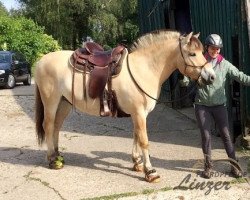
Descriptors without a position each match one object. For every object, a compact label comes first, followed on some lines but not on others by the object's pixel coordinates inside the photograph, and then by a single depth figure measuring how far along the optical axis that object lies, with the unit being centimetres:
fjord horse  502
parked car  1661
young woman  508
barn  649
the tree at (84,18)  3297
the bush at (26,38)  2675
